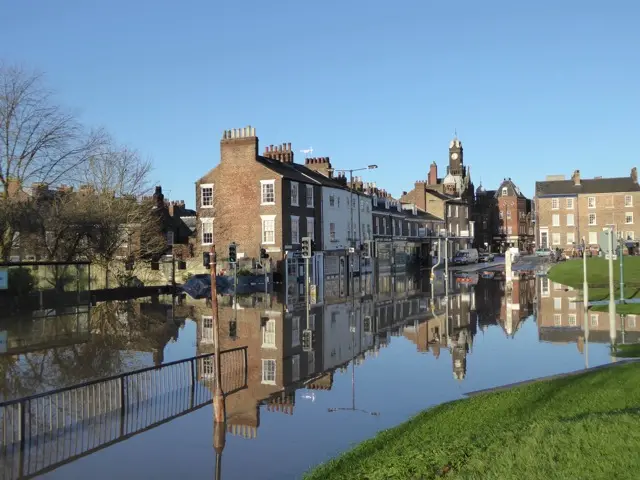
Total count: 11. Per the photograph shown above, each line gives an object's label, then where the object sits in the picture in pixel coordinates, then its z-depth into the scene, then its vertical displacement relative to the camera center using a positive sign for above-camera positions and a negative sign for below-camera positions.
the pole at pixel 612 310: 17.81 -1.79
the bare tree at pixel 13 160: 36.72 +6.11
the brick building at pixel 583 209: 96.94 +6.75
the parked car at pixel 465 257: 90.16 -0.65
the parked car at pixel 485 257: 103.20 -0.80
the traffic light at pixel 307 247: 32.91 +0.46
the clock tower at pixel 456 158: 127.00 +19.65
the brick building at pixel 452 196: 102.81 +9.91
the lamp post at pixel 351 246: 60.61 +0.89
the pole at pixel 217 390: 11.12 -2.43
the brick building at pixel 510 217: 134.25 +7.66
